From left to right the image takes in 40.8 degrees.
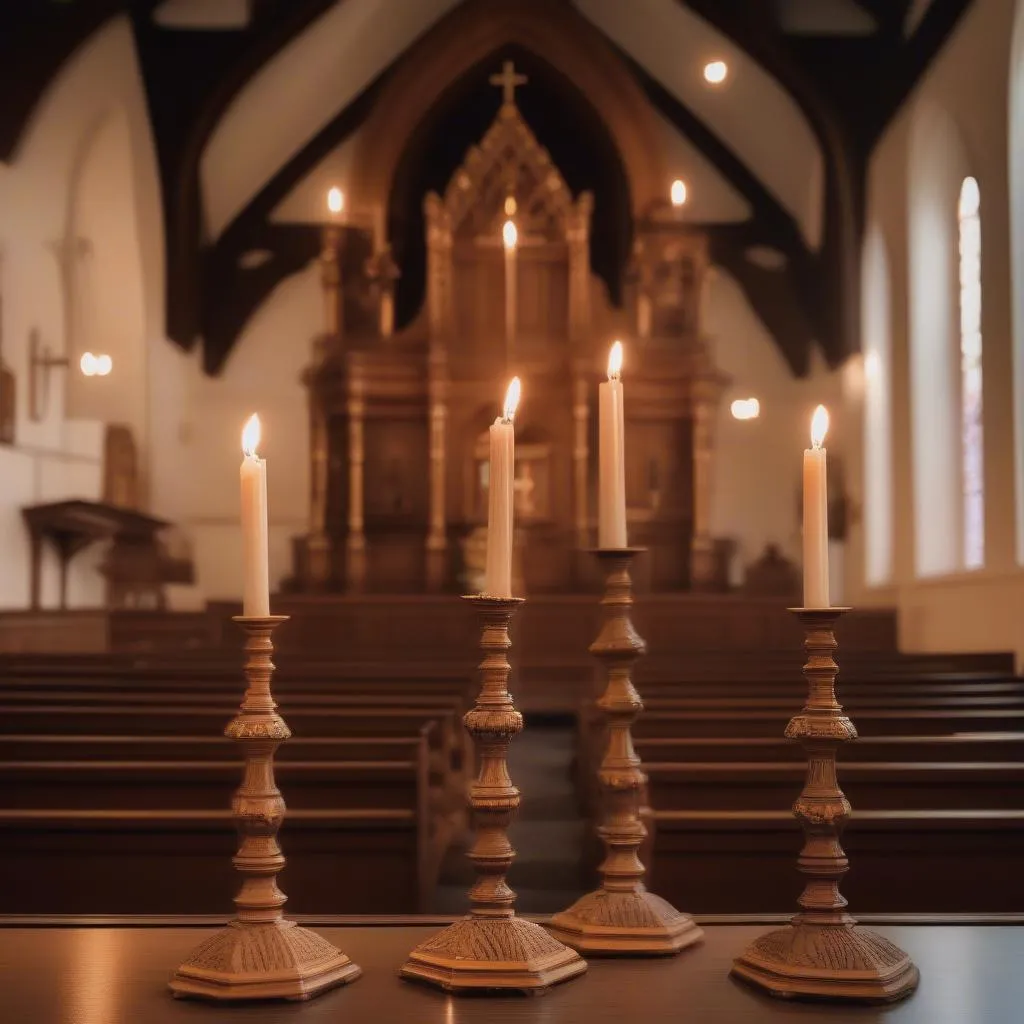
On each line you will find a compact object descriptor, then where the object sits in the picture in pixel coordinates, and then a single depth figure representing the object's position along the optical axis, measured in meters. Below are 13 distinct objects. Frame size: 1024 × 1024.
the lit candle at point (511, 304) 14.82
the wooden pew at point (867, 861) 3.49
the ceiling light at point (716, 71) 14.67
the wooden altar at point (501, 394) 14.77
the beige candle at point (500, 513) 1.60
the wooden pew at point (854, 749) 4.55
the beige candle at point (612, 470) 1.75
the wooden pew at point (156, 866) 3.69
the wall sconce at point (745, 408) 15.80
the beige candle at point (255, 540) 1.63
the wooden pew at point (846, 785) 4.06
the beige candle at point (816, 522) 1.65
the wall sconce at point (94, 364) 13.02
